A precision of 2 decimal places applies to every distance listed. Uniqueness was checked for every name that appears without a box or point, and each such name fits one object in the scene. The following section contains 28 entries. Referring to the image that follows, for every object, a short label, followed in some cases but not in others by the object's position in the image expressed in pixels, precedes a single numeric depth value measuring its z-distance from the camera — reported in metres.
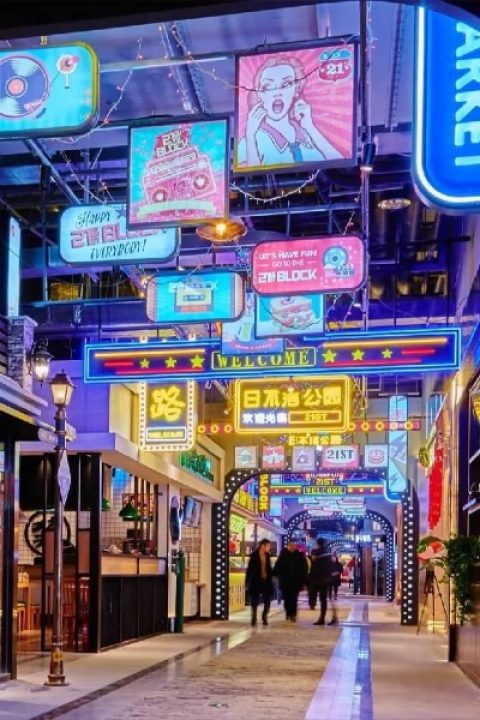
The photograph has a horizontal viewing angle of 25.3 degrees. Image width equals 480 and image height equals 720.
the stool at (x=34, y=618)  19.30
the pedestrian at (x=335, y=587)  31.01
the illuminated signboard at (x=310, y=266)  11.59
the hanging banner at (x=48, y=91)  7.16
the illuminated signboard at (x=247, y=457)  24.62
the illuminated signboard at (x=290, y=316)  13.12
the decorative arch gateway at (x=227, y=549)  22.44
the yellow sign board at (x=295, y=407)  17.72
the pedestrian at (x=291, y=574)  23.09
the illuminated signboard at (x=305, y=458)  25.66
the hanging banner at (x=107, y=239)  10.46
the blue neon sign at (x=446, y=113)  5.75
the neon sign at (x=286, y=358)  13.71
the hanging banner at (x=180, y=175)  8.30
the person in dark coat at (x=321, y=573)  22.75
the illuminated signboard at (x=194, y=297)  12.45
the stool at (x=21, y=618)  18.62
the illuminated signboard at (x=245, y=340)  14.20
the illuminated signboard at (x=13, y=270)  12.24
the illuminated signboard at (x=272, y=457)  24.64
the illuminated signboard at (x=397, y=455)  22.83
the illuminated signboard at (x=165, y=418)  17.02
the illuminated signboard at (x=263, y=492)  32.97
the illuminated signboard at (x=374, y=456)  25.56
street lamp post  11.20
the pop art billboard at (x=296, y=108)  7.45
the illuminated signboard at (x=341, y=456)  26.08
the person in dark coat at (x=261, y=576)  22.77
